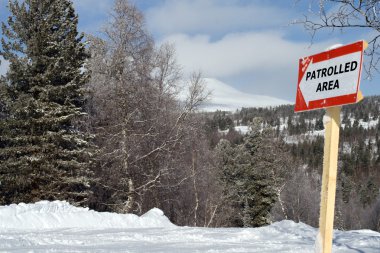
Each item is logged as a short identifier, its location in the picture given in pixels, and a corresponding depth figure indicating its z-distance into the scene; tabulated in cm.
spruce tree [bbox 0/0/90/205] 1762
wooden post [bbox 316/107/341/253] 350
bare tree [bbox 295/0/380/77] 589
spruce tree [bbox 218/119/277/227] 3659
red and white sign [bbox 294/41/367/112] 332
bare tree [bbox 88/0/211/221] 2094
